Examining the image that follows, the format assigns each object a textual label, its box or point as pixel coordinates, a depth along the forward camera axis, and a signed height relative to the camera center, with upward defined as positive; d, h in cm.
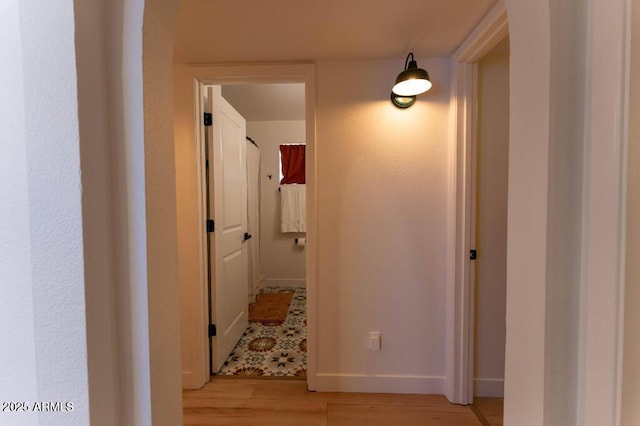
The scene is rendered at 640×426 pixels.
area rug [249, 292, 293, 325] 282 -126
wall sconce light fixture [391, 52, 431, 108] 140 +68
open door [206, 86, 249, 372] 186 -18
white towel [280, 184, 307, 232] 375 -5
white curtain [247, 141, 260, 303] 322 -12
